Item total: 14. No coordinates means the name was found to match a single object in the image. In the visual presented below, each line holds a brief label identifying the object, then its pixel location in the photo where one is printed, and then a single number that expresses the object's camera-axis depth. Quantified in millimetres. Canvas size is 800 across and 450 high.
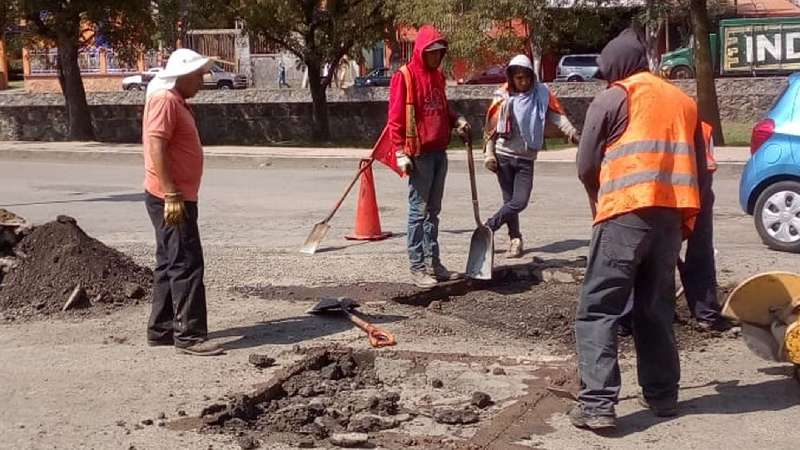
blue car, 10125
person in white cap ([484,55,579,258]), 9656
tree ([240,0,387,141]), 24500
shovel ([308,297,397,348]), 7000
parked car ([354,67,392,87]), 46500
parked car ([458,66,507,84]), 43888
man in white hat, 6711
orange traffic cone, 11289
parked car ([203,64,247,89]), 51594
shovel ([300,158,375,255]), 10680
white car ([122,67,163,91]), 51594
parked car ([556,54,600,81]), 46594
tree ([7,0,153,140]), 23938
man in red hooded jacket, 8469
